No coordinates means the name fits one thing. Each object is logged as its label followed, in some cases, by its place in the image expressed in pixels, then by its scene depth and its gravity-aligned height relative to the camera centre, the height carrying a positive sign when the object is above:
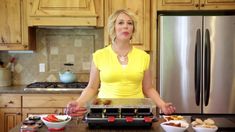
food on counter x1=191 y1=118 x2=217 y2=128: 1.64 -0.32
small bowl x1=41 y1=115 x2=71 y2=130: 1.70 -0.33
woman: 2.04 -0.03
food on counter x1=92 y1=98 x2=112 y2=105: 1.78 -0.22
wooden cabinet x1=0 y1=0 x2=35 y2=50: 3.61 +0.42
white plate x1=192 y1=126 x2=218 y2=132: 1.59 -0.33
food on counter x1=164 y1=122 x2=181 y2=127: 1.68 -0.32
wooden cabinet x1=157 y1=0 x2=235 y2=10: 3.47 +0.63
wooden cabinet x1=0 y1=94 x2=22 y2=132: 3.42 -0.52
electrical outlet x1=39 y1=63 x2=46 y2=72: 4.00 -0.06
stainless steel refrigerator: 3.34 -0.01
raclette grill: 1.70 -0.28
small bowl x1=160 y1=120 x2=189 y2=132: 1.62 -0.33
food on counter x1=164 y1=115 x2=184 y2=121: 1.87 -0.33
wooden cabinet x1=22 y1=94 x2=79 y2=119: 3.42 -0.43
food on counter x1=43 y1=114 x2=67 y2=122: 1.73 -0.30
